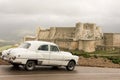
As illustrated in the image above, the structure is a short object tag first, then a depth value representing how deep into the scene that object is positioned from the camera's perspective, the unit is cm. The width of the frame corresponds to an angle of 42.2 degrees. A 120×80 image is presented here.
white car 742
